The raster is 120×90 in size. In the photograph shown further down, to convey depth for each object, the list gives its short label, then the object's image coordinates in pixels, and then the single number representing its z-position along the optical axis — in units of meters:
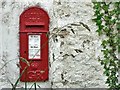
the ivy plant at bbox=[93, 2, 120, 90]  3.05
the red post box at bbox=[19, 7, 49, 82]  3.53
